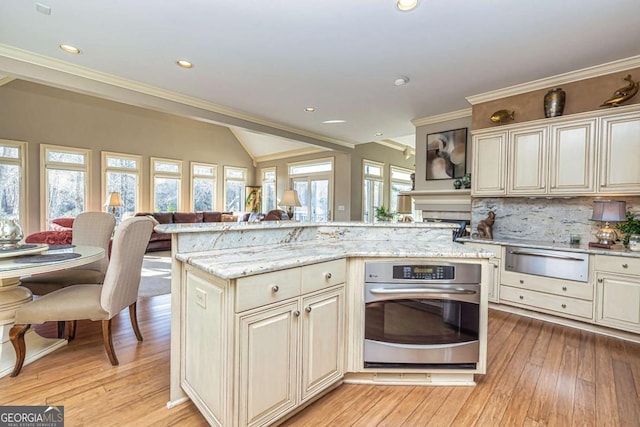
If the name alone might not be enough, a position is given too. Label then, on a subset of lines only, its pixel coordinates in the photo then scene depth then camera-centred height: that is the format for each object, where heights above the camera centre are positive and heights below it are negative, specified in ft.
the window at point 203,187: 28.73 +2.05
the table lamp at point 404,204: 16.57 +0.28
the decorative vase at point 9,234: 7.40 -0.74
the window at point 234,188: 31.37 +2.15
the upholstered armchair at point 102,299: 6.49 -2.19
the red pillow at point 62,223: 19.06 -1.18
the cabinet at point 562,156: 9.26 +1.94
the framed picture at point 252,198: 32.96 +1.04
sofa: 22.97 -1.04
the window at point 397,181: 29.17 +2.89
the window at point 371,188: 26.20 +1.95
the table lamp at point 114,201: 22.24 +0.38
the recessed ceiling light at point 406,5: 6.90 +4.90
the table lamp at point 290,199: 23.00 +0.68
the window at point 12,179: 19.34 +1.71
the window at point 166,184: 26.22 +2.10
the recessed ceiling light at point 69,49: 9.21 +5.03
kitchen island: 4.50 -1.94
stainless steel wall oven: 6.17 -2.28
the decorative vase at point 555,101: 10.45 +3.91
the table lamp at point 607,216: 9.23 -0.16
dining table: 6.14 -1.40
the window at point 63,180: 20.97 +1.86
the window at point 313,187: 26.71 +2.03
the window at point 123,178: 23.61 +2.31
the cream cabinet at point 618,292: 8.46 -2.41
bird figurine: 9.20 +3.74
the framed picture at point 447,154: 14.76 +2.88
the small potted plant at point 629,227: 9.34 -0.51
